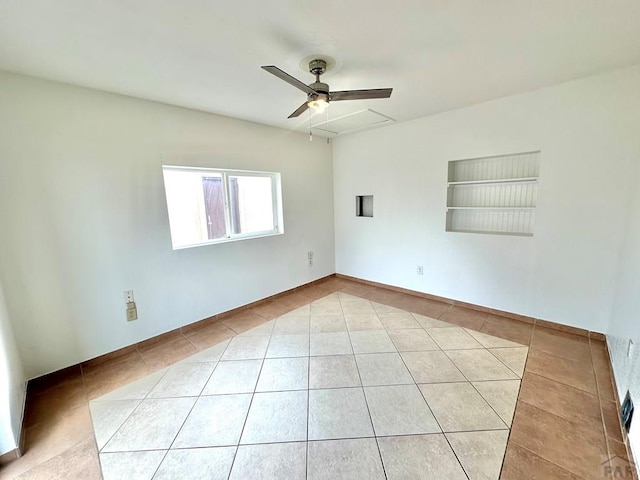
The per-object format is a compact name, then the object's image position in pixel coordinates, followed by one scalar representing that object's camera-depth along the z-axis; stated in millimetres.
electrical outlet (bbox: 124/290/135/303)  2441
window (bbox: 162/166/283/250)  2806
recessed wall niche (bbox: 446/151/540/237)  2857
